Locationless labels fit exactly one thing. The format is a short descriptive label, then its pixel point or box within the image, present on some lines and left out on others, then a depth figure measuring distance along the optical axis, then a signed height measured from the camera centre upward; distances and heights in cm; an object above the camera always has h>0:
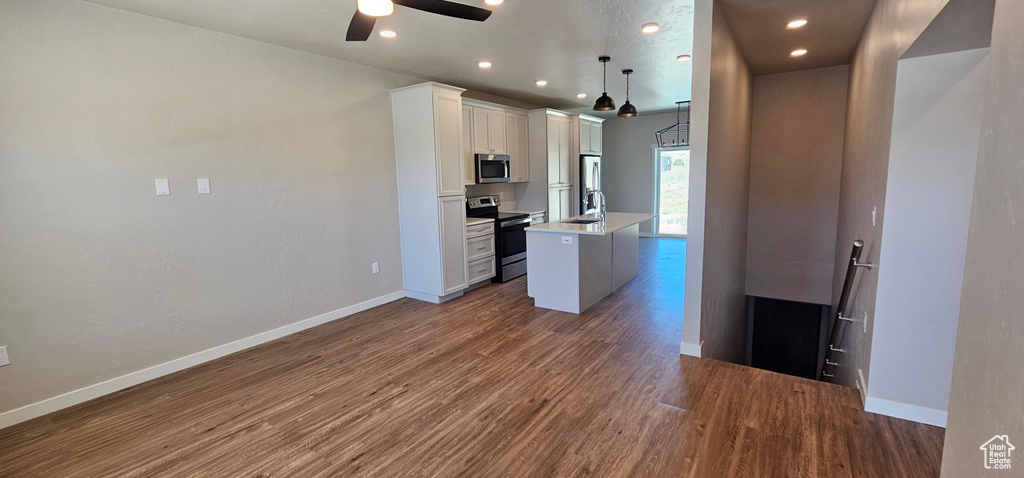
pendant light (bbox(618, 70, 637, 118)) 469 +85
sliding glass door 839 +1
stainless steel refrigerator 703 +24
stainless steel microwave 539 +29
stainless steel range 550 -55
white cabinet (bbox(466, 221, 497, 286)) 510 -73
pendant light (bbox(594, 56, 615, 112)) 428 +84
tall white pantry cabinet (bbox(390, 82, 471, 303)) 446 +4
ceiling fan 210 +90
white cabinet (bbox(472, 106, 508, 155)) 538 +75
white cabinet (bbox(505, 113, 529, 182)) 596 +66
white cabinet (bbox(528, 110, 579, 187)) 618 +67
